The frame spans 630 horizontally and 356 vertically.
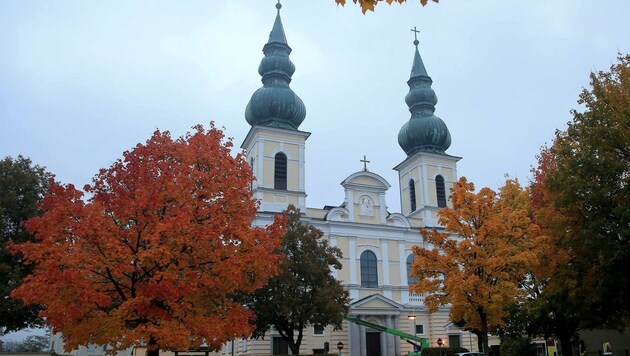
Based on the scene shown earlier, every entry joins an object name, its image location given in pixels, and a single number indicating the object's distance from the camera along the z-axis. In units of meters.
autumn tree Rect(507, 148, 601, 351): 17.98
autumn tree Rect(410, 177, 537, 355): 20.70
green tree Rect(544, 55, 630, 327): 16.55
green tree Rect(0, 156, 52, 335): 24.55
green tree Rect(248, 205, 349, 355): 26.67
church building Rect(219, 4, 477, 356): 38.72
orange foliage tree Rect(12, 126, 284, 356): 12.62
